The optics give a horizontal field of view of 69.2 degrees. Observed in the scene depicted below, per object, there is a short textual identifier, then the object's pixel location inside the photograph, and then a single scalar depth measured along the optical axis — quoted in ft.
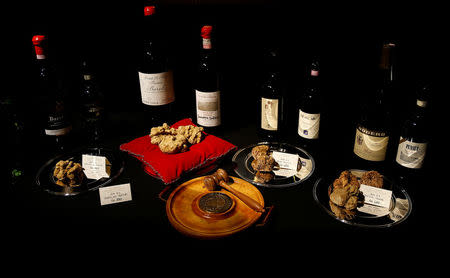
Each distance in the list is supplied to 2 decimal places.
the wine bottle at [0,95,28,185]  3.66
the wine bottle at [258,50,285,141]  3.72
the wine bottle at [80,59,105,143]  4.14
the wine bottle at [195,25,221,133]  3.92
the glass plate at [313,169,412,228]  2.74
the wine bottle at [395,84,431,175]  3.02
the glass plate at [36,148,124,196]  3.21
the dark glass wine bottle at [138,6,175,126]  3.93
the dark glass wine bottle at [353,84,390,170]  3.20
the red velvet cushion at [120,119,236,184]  3.28
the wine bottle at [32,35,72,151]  3.79
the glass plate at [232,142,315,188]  3.29
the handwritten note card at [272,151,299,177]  3.44
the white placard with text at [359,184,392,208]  2.90
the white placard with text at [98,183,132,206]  3.09
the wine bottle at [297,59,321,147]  3.51
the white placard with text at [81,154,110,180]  3.41
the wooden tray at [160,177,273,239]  2.60
